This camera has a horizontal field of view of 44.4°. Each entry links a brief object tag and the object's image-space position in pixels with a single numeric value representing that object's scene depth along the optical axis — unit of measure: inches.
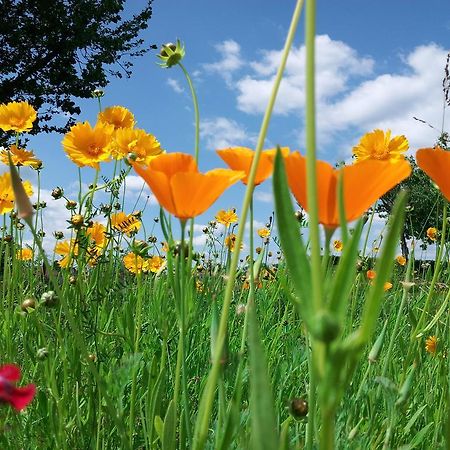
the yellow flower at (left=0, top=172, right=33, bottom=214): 19.8
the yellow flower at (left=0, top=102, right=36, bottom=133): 22.7
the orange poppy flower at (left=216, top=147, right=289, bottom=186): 8.0
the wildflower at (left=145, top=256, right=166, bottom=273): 35.8
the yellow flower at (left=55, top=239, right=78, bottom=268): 26.0
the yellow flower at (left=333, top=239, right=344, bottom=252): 39.2
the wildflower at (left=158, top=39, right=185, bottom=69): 12.5
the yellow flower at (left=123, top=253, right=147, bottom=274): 31.2
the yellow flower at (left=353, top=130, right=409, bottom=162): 15.8
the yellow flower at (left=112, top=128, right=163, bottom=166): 16.4
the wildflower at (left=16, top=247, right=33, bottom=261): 38.8
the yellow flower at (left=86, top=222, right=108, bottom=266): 23.4
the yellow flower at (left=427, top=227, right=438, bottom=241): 42.6
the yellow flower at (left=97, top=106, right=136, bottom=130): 18.9
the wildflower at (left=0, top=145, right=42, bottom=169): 23.0
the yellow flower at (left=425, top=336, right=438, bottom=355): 20.2
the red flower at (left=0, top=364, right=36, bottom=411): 6.6
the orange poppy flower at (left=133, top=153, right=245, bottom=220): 7.3
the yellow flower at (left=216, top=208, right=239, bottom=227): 38.5
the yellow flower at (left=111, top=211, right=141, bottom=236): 23.1
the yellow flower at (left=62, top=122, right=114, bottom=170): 17.3
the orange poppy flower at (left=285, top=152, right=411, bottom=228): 5.9
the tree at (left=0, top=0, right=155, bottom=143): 376.1
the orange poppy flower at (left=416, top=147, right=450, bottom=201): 6.9
